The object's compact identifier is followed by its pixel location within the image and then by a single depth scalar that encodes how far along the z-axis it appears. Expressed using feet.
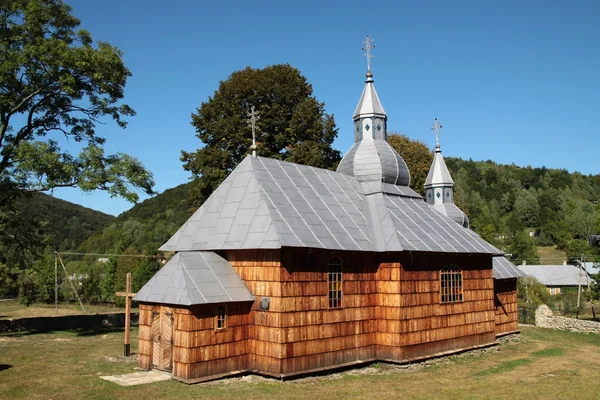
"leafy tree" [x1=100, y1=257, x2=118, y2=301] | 169.17
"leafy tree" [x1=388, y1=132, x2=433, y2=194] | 140.60
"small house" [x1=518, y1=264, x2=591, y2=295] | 210.38
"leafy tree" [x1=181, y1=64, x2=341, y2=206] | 110.63
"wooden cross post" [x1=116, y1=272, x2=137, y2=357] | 61.16
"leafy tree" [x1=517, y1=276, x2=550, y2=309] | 143.33
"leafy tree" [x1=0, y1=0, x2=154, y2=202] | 74.69
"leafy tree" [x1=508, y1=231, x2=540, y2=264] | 254.27
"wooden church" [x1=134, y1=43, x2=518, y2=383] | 50.72
